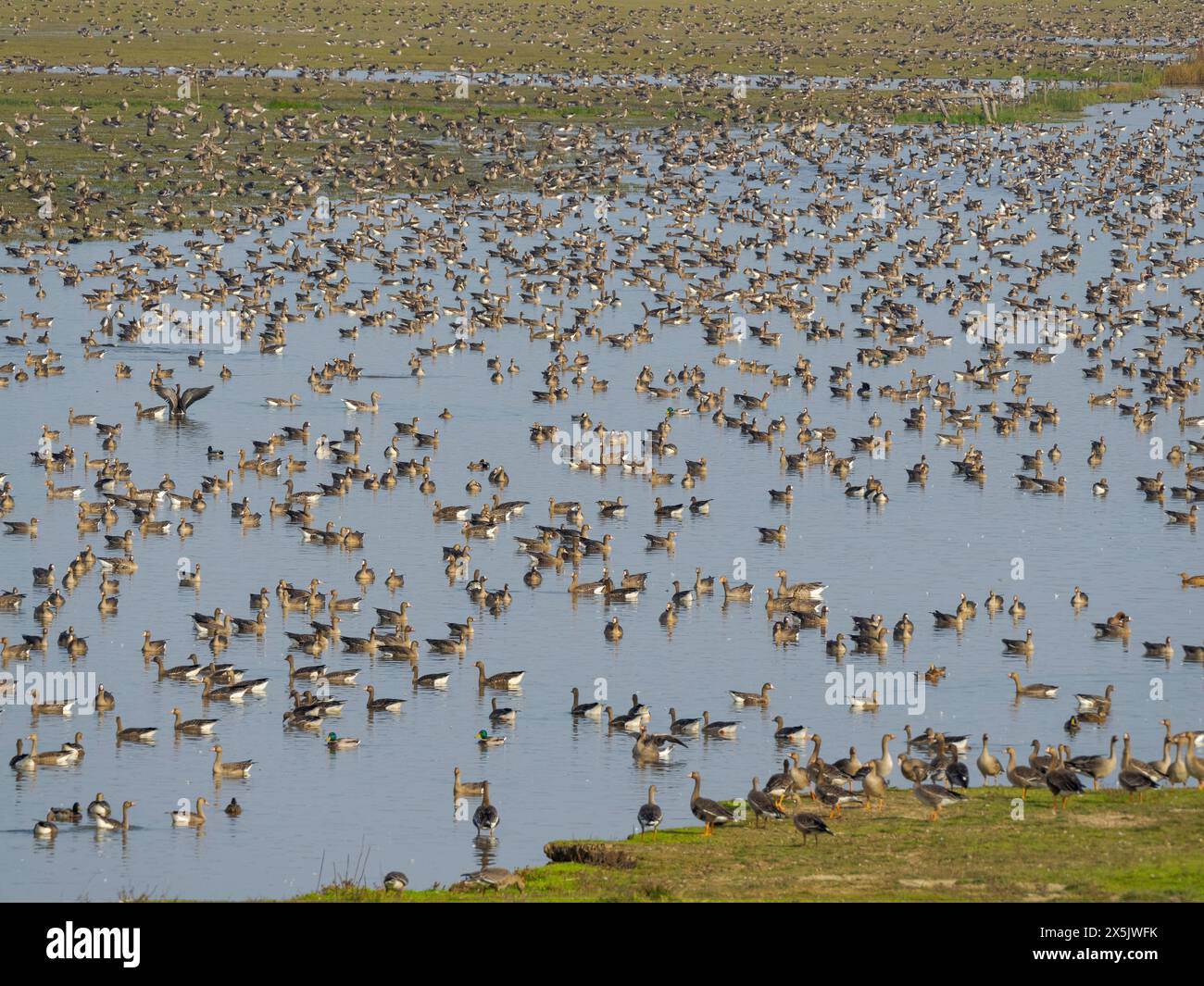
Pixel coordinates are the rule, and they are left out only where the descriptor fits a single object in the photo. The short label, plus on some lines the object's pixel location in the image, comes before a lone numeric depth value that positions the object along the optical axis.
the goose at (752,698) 38.62
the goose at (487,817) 31.52
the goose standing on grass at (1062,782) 29.66
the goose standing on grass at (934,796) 29.98
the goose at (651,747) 35.69
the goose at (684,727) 36.62
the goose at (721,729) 36.91
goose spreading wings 63.84
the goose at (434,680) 40.51
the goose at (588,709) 38.16
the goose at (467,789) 33.72
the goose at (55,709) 38.56
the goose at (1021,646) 42.53
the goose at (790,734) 36.66
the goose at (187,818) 32.59
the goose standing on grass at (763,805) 30.09
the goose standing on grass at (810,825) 28.16
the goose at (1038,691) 39.34
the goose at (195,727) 37.69
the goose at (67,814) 32.31
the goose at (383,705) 38.88
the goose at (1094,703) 37.78
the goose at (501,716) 37.78
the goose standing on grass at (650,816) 30.61
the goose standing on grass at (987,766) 33.37
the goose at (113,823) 32.09
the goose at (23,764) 35.19
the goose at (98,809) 32.28
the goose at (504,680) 39.44
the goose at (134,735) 37.16
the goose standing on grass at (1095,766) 32.09
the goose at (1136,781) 30.69
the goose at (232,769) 35.00
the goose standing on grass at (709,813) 30.44
